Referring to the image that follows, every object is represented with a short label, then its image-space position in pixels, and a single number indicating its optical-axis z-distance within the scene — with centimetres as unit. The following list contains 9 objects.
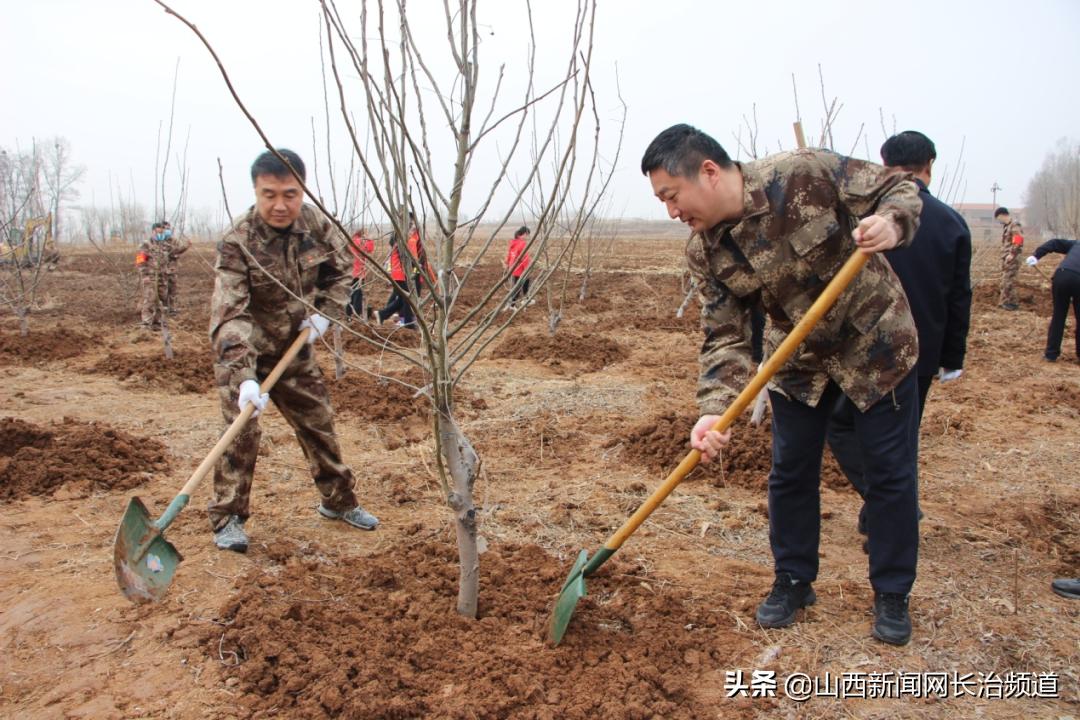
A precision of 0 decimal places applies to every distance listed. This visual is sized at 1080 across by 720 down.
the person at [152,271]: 968
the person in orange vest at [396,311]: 954
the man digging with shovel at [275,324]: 299
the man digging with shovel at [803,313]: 209
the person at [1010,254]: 1130
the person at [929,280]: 296
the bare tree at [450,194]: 187
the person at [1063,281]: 624
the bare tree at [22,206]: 757
